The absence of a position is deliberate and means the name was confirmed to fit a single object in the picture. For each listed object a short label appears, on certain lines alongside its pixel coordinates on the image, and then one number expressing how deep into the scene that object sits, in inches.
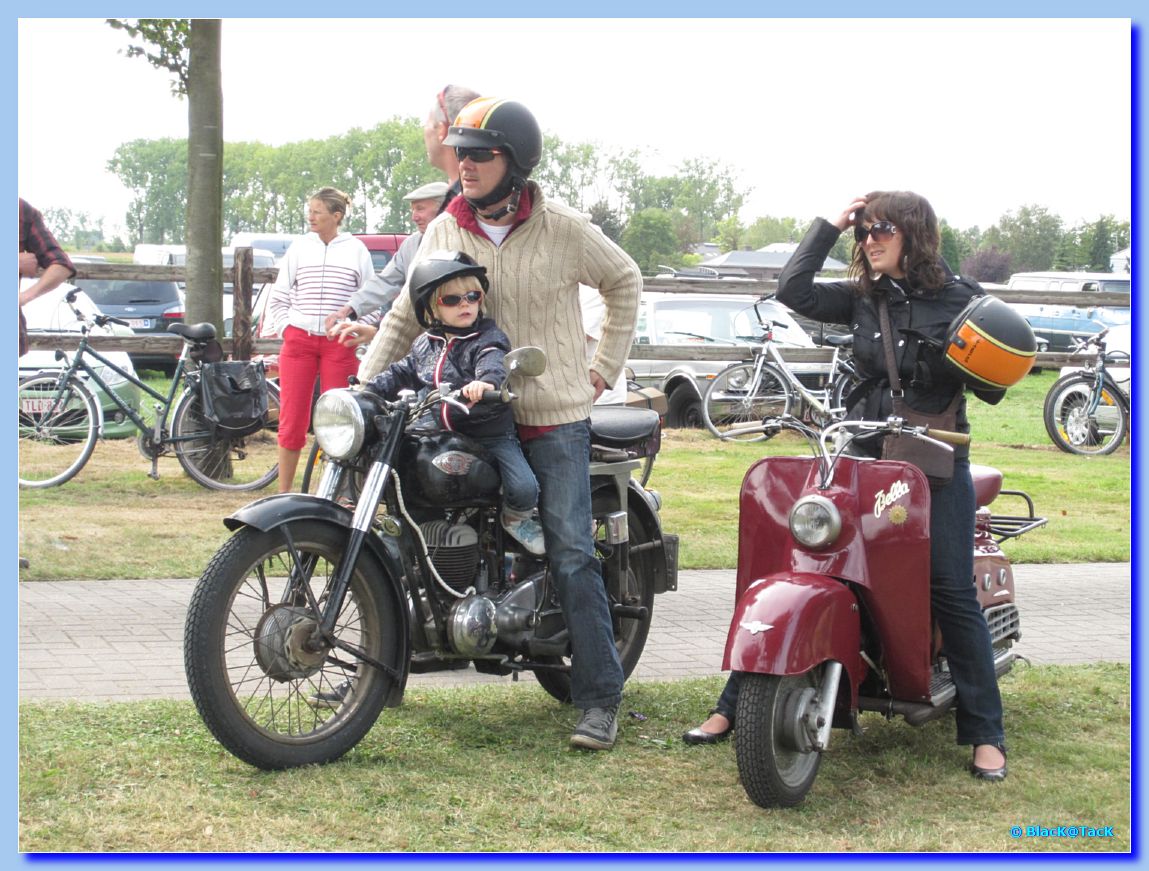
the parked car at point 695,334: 629.3
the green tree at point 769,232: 2669.8
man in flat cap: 252.2
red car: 977.5
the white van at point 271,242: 1657.2
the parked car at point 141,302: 914.1
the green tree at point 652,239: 2085.4
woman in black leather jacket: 176.1
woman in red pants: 354.9
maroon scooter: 158.2
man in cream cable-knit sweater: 180.1
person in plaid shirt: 257.0
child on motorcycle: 173.3
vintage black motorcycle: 158.9
